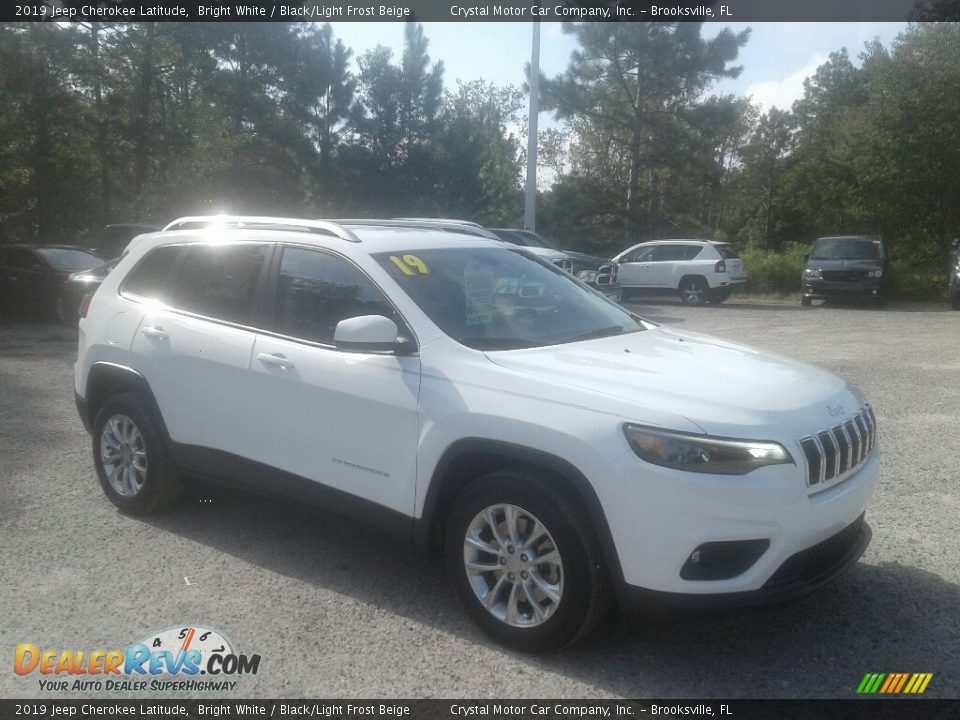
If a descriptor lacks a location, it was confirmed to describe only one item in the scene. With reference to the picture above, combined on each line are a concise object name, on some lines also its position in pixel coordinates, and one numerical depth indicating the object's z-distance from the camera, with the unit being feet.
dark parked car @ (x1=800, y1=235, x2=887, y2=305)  71.31
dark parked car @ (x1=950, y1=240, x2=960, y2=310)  66.64
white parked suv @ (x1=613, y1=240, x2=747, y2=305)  73.31
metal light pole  79.82
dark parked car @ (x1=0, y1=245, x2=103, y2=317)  53.98
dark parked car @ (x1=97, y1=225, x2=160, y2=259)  64.75
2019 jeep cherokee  10.85
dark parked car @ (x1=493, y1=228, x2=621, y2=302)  54.49
